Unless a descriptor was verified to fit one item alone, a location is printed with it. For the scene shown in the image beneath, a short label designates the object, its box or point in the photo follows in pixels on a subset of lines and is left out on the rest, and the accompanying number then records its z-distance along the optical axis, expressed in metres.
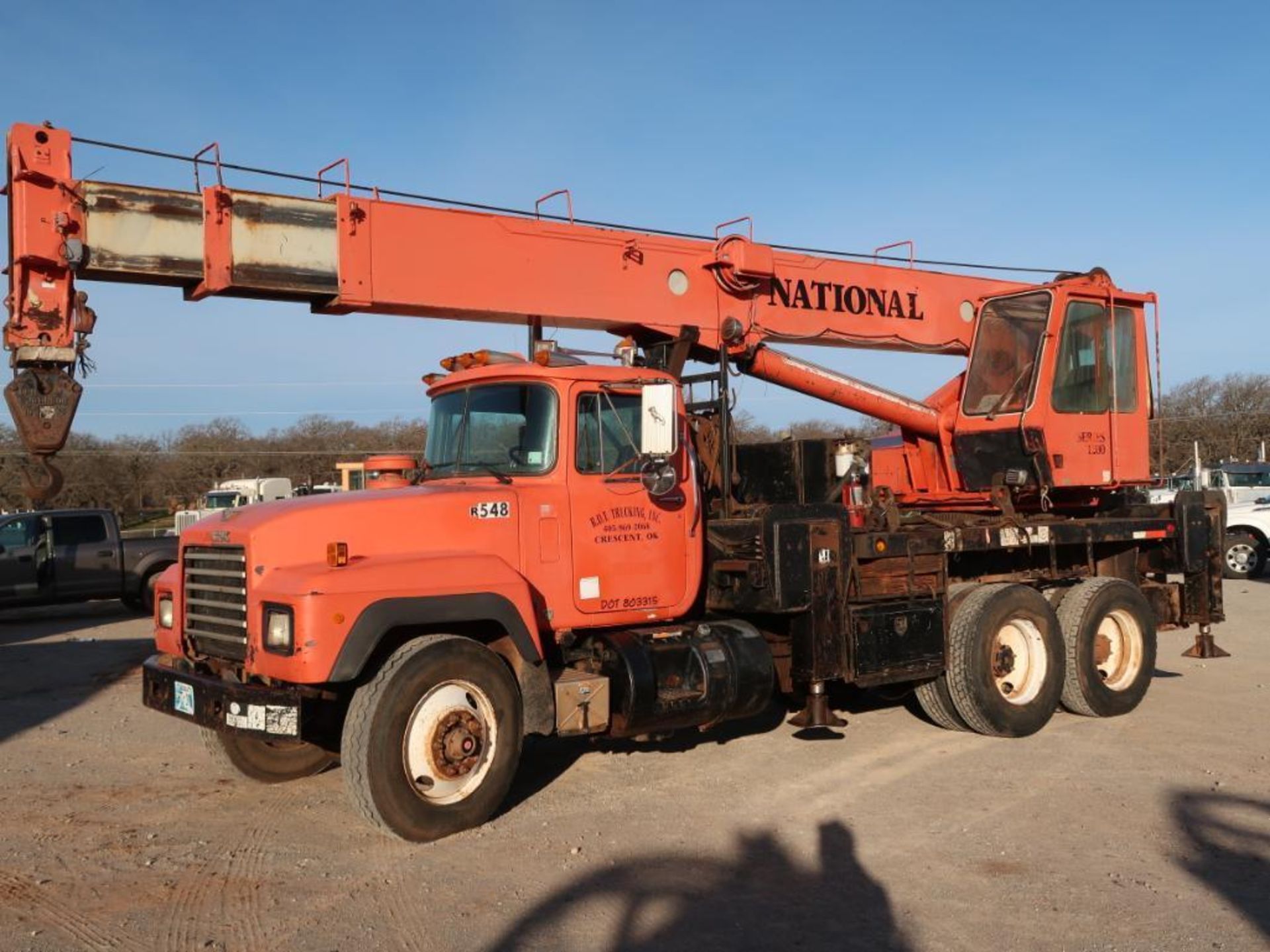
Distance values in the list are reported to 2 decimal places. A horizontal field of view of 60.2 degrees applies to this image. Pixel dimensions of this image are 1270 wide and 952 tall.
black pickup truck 16.78
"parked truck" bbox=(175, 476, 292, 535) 26.42
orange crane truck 5.71
